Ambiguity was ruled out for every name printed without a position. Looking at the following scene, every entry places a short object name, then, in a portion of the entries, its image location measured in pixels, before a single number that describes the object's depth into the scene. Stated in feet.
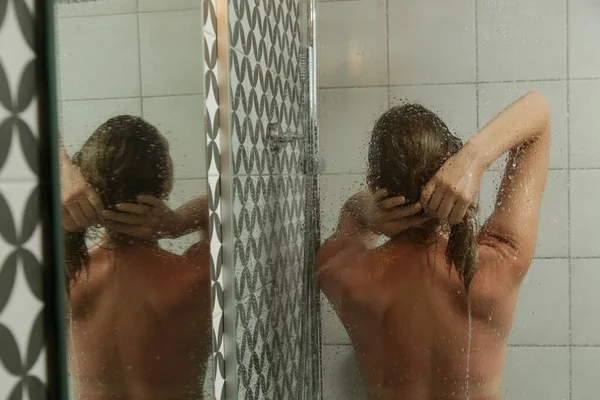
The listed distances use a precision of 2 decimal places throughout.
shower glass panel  4.02
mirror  1.81
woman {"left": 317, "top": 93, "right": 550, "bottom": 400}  4.07
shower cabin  3.21
